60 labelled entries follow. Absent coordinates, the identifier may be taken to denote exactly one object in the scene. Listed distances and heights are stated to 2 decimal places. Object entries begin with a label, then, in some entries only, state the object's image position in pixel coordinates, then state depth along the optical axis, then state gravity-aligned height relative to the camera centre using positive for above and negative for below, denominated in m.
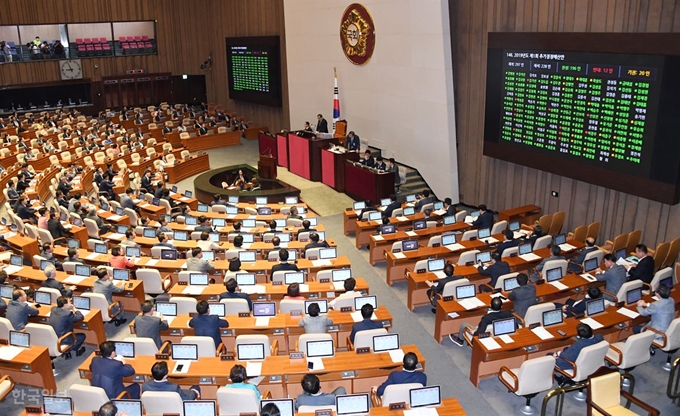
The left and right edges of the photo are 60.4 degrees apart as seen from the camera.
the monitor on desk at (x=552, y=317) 8.60 -3.87
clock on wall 29.83 -0.94
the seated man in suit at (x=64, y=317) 8.88 -3.95
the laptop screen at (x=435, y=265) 10.89 -3.93
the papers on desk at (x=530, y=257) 11.37 -4.00
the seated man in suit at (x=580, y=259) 11.16 -4.03
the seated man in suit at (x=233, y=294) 9.43 -3.88
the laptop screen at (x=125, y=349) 7.88 -3.89
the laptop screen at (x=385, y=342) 7.97 -3.90
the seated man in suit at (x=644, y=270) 10.33 -3.86
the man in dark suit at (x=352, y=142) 18.70 -2.96
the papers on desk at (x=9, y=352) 7.94 -4.02
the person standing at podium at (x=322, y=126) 21.12 -2.74
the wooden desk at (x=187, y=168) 20.52 -4.21
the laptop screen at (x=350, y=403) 6.55 -3.86
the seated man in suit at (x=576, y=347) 7.72 -3.90
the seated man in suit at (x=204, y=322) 8.48 -3.84
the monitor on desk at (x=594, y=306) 8.91 -3.86
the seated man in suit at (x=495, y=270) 10.49 -3.91
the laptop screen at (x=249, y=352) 7.77 -3.90
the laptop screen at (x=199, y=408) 6.45 -3.84
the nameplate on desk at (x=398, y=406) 6.71 -3.98
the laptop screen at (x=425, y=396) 6.63 -3.84
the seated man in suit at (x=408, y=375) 7.10 -3.86
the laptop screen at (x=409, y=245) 11.98 -3.94
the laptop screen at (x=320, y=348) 7.84 -3.91
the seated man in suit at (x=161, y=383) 6.92 -3.86
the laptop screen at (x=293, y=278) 10.43 -3.97
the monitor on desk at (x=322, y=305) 9.06 -3.85
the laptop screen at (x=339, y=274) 10.52 -3.94
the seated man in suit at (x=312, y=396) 6.71 -3.90
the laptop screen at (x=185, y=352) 7.75 -3.88
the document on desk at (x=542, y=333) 8.31 -4.00
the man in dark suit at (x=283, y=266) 10.65 -3.86
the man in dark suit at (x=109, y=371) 7.27 -3.88
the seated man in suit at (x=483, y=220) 13.48 -3.89
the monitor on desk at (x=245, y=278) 10.34 -3.93
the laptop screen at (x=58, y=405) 6.55 -3.84
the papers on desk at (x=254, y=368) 7.43 -4.00
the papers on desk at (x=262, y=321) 8.81 -4.01
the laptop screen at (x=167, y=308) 9.08 -3.88
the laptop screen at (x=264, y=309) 9.04 -3.90
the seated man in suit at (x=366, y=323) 8.40 -3.85
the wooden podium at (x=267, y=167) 19.59 -3.85
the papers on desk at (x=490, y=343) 8.13 -4.04
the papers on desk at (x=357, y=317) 8.98 -4.05
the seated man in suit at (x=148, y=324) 8.55 -3.88
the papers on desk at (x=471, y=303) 9.34 -4.01
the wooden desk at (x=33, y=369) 7.99 -4.28
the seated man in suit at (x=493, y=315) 8.62 -3.86
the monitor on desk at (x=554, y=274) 10.31 -3.91
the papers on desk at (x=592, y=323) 8.66 -4.02
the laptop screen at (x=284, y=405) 6.41 -3.79
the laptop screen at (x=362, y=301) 9.29 -3.90
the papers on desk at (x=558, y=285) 10.02 -4.01
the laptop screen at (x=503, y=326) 8.39 -3.90
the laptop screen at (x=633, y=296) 9.29 -3.86
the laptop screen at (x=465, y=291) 9.60 -3.90
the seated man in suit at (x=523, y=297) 9.41 -3.91
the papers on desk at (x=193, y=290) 9.98 -4.02
